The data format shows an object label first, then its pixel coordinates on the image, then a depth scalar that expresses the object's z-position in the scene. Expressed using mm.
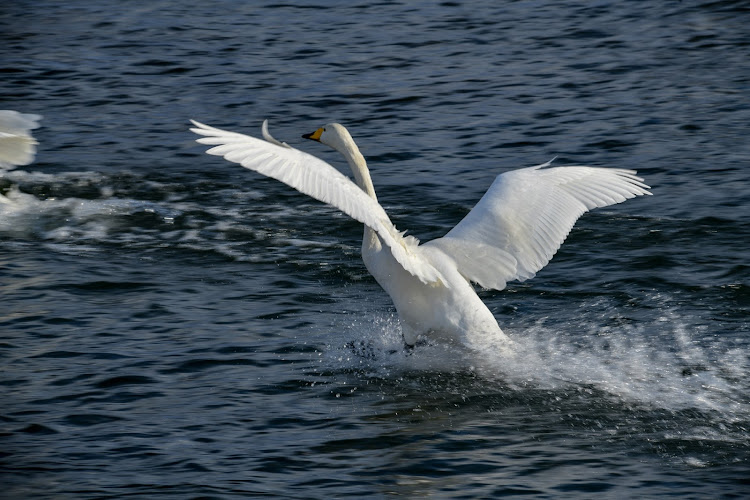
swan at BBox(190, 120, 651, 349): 17187
